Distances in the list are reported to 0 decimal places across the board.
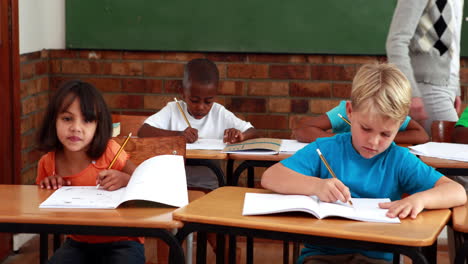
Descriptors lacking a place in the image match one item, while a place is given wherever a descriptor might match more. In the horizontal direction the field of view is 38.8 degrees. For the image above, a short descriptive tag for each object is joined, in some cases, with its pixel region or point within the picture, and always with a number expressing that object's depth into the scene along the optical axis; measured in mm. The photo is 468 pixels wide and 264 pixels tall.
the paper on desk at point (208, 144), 2968
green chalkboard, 4066
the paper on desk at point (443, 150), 2697
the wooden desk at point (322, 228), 1545
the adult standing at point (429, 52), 2973
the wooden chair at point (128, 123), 3338
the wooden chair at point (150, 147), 2539
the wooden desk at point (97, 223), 1700
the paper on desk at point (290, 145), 2924
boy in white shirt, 3207
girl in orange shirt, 2158
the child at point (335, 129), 2996
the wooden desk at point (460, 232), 1651
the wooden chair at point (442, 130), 2992
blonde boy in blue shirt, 1840
